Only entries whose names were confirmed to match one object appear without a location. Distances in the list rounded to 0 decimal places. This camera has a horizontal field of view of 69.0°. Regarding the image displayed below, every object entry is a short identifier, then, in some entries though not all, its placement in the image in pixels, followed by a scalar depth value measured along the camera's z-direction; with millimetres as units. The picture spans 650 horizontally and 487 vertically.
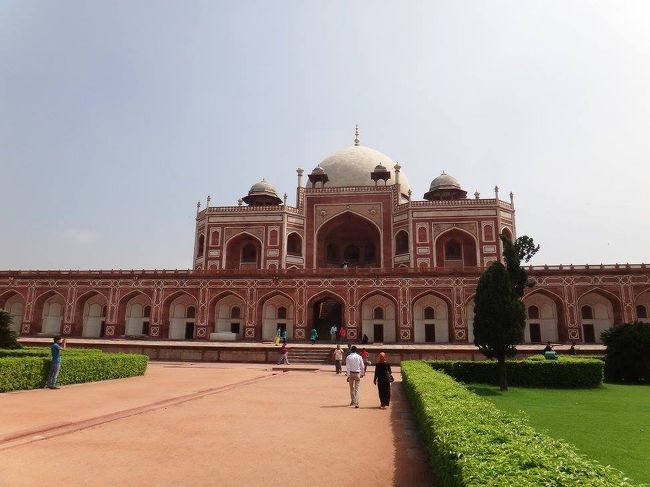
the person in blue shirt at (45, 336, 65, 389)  10758
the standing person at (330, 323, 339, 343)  26281
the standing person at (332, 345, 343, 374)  16067
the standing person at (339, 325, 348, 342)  26117
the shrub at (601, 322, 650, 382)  14836
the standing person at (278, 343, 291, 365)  18656
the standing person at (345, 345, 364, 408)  9305
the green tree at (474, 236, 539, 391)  13445
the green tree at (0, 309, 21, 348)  14695
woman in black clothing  9325
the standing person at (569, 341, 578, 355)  19828
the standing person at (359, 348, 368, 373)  16078
